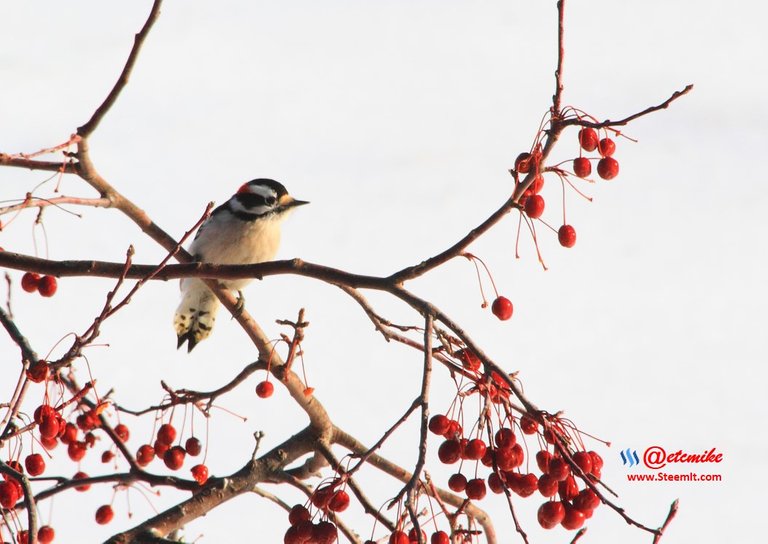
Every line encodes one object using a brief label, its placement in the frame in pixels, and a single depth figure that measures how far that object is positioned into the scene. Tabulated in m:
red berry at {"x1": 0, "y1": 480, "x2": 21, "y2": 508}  4.40
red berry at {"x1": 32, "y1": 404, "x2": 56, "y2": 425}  4.36
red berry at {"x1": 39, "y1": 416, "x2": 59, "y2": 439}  4.32
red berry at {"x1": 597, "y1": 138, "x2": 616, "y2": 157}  4.48
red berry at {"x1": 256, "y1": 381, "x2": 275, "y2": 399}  5.92
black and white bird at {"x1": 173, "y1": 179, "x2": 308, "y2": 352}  8.17
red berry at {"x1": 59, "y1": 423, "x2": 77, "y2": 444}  5.79
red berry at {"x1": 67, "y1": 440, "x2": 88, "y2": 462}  6.27
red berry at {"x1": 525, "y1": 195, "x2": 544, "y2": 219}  4.10
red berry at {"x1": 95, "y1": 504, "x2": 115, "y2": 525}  7.04
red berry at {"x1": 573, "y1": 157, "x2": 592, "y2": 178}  4.34
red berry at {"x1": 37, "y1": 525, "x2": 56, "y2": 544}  6.41
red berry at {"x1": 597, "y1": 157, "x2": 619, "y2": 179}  4.36
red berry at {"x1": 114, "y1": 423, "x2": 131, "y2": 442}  6.79
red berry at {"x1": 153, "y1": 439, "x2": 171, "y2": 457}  6.23
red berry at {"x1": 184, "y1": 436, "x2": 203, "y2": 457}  6.09
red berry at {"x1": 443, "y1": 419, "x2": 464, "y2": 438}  4.20
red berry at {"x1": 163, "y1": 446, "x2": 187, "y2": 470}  5.90
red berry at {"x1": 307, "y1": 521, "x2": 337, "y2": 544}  3.58
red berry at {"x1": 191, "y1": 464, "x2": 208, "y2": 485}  5.92
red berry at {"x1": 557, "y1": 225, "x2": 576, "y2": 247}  4.44
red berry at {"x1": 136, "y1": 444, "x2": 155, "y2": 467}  6.32
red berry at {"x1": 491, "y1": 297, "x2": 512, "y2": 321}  4.39
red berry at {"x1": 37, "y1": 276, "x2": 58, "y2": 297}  5.79
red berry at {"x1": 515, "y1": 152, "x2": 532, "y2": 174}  3.98
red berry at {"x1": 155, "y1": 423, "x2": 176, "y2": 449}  6.21
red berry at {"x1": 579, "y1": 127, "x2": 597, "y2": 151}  4.40
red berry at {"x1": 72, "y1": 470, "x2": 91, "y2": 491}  6.14
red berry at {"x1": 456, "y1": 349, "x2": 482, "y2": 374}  4.19
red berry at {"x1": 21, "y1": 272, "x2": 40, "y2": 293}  5.83
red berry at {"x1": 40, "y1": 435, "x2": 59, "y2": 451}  4.53
